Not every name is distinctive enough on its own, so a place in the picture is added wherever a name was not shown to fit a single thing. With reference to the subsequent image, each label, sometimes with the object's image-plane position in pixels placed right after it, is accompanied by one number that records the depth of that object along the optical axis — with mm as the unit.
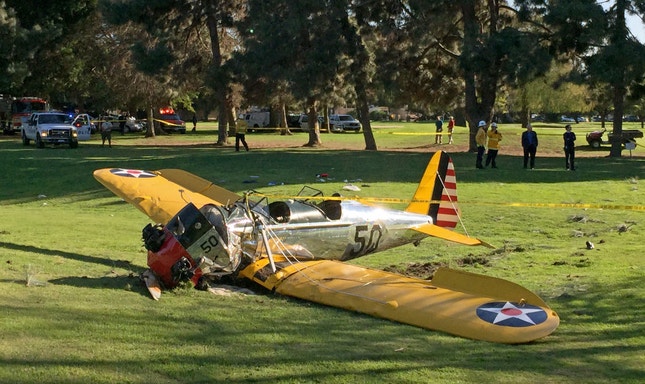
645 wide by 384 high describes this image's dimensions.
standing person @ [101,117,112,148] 44594
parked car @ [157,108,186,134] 69525
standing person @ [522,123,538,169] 29984
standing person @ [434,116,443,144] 50912
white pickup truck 41938
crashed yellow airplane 8844
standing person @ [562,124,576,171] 29344
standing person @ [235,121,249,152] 37912
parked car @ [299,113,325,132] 72606
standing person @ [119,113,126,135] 71988
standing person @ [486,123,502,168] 29062
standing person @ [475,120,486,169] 29281
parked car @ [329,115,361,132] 74906
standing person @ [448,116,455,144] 51038
